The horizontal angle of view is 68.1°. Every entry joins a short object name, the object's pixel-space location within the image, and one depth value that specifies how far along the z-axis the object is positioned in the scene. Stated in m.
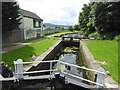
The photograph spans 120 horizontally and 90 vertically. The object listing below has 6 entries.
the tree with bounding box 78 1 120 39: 15.29
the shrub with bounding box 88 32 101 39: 16.53
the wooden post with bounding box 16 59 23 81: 4.35
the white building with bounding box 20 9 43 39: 17.25
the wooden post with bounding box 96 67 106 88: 3.84
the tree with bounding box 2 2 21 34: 11.14
